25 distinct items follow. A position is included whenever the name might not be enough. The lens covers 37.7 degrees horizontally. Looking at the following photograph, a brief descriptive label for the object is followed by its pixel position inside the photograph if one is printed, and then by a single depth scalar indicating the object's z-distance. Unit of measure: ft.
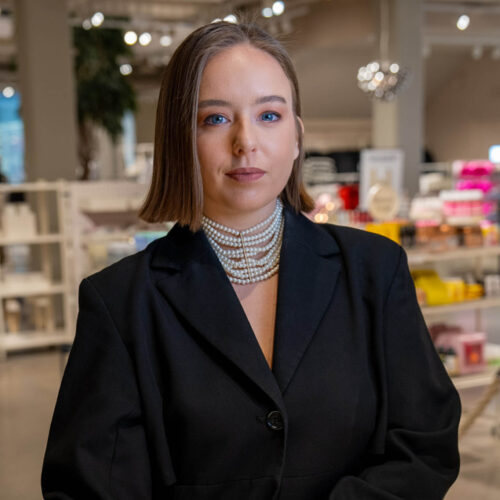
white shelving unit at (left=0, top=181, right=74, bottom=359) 22.21
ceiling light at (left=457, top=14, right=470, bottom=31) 36.47
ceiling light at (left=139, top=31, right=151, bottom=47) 32.48
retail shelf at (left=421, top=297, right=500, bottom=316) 16.17
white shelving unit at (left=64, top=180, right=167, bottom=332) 21.42
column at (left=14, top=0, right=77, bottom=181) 23.54
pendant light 24.25
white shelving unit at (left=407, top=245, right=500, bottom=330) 15.74
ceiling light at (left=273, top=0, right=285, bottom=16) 26.23
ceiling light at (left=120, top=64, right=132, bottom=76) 48.73
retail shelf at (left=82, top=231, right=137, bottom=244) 21.30
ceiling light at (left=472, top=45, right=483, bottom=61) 42.83
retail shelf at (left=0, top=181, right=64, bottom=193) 21.85
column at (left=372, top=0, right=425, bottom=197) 29.37
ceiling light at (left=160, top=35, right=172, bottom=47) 36.00
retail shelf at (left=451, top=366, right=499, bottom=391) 16.22
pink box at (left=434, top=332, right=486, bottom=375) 16.63
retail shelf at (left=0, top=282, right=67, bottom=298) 22.25
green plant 33.81
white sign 23.12
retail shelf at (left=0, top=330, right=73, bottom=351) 22.36
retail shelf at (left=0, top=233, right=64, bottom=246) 22.17
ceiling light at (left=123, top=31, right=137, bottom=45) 29.74
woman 3.72
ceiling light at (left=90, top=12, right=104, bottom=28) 27.14
